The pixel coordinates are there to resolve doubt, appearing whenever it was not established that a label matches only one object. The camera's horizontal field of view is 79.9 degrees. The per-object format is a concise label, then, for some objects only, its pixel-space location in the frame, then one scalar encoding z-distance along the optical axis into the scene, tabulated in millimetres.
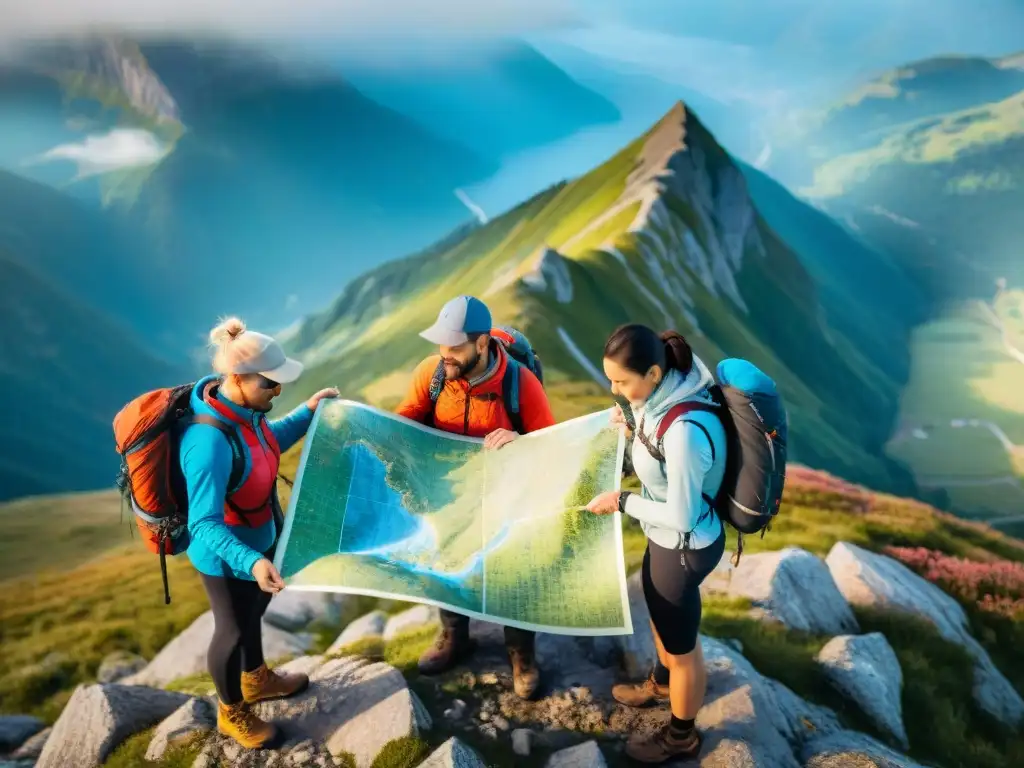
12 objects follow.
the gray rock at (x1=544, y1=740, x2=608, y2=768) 6379
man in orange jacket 6867
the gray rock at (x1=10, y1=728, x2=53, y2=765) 9166
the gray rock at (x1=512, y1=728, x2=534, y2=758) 6727
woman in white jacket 5004
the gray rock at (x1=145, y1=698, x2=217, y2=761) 6852
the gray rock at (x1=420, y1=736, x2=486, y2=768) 6074
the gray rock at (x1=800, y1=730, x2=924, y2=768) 6676
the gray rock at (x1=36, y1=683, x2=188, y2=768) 7105
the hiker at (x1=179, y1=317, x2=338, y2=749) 5332
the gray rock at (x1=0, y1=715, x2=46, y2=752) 9844
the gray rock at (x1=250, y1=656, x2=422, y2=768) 6594
